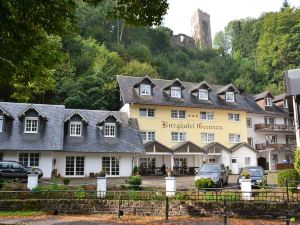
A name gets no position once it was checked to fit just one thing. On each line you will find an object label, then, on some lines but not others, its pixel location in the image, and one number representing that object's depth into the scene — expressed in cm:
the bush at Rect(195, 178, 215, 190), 2084
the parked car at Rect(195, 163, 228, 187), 2296
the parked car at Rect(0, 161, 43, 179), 2483
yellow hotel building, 3809
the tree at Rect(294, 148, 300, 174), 1931
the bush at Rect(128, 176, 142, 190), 2311
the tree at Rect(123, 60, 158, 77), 5422
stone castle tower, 9762
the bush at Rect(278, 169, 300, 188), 2093
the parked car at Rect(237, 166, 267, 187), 2208
